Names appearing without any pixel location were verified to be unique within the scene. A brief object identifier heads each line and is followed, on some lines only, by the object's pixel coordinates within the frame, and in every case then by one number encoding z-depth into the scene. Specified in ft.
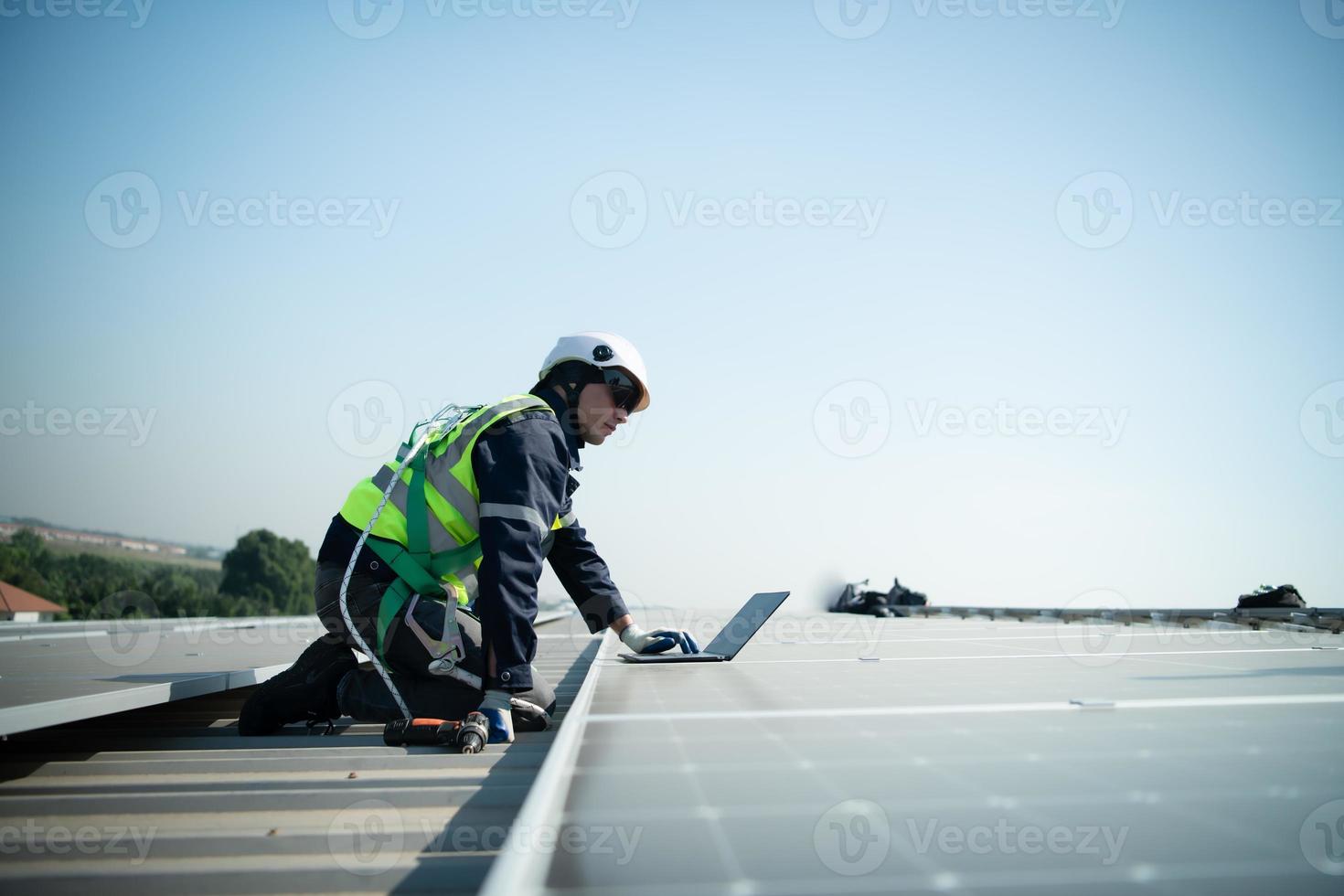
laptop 17.70
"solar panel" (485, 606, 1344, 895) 4.44
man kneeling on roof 11.34
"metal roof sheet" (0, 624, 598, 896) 6.82
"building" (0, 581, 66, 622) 273.54
